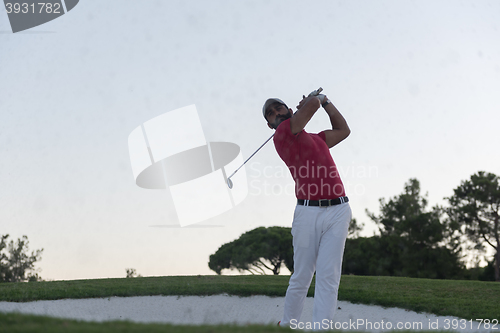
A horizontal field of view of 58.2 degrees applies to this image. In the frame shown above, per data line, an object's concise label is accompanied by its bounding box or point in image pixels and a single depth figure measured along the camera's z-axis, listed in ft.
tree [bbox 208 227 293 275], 90.02
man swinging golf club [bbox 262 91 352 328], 14.73
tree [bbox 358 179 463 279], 80.59
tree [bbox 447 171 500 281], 88.89
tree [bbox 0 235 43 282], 90.06
